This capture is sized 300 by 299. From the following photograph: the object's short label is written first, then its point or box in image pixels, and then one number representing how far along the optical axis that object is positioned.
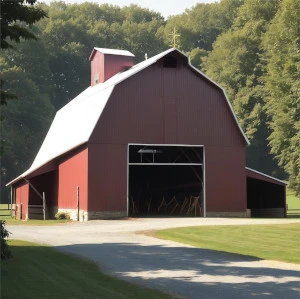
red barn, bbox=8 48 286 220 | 31.14
